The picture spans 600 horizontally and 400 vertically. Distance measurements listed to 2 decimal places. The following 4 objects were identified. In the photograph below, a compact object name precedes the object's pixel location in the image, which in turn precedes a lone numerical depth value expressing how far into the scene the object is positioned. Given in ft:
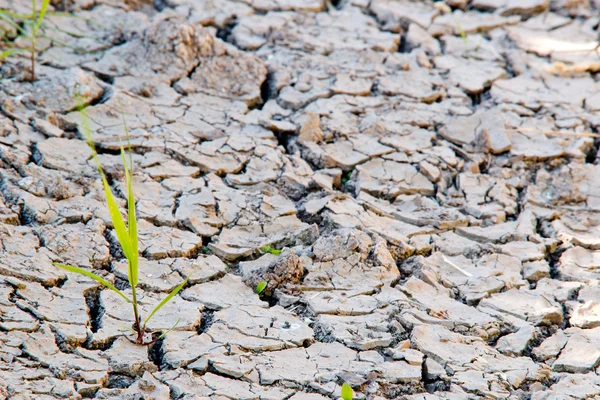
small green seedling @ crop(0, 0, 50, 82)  21.09
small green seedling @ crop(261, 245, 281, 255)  17.85
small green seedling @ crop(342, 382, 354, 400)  13.55
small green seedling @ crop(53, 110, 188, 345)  13.79
